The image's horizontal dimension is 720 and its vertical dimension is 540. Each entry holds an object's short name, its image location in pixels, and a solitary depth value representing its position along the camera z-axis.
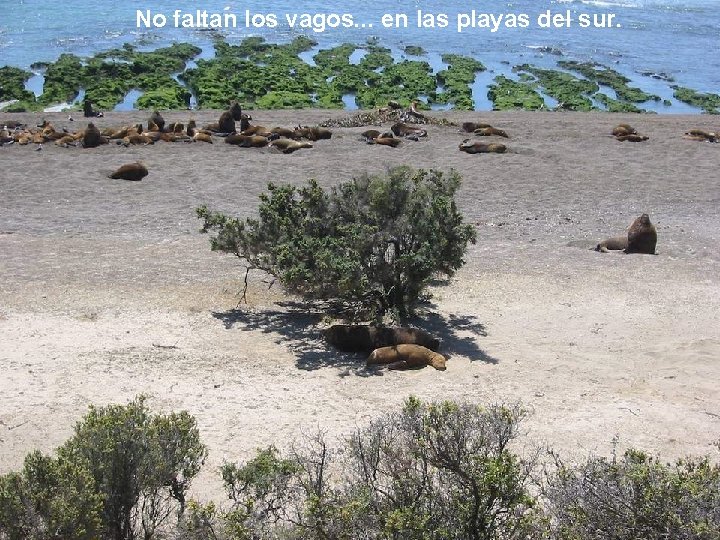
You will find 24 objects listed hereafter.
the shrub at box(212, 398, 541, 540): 5.95
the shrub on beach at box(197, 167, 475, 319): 12.70
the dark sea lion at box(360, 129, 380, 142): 27.72
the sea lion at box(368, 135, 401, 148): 26.89
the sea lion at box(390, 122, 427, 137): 28.36
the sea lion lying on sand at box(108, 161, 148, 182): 22.34
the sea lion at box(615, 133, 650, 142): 29.06
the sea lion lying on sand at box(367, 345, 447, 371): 11.70
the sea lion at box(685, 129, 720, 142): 29.65
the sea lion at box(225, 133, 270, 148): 26.19
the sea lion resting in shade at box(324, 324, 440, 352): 12.18
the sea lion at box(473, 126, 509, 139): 28.61
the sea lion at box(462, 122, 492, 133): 29.33
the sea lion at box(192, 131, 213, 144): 26.50
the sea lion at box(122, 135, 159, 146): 25.67
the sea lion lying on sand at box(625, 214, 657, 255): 17.41
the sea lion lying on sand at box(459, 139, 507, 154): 26.19
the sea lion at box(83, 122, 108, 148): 25.38
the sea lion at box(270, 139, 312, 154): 25.63
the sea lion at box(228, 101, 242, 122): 29.61
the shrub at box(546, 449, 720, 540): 5.74
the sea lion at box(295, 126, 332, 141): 27.39
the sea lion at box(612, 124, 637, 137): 29.67
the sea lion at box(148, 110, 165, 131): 27.78
